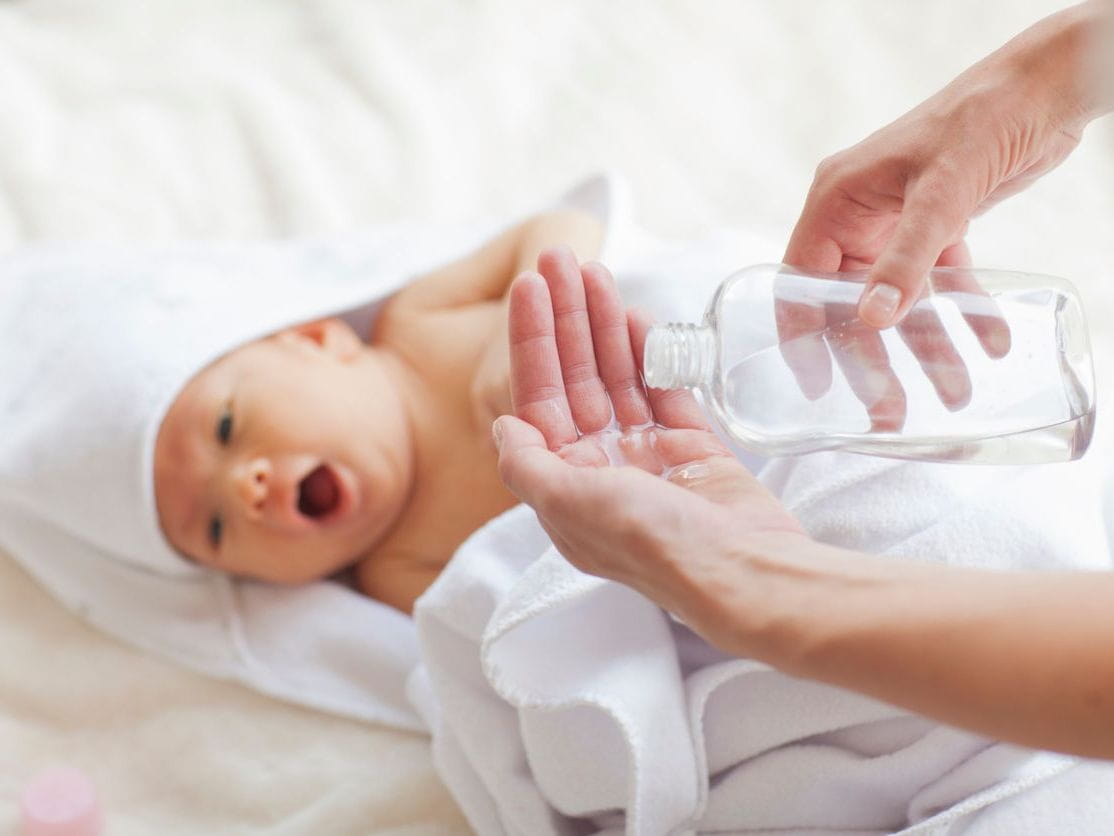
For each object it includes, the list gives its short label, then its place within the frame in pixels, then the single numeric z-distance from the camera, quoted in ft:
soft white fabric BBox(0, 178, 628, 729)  3.67
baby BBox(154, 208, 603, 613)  3.57
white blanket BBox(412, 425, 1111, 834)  2.71
